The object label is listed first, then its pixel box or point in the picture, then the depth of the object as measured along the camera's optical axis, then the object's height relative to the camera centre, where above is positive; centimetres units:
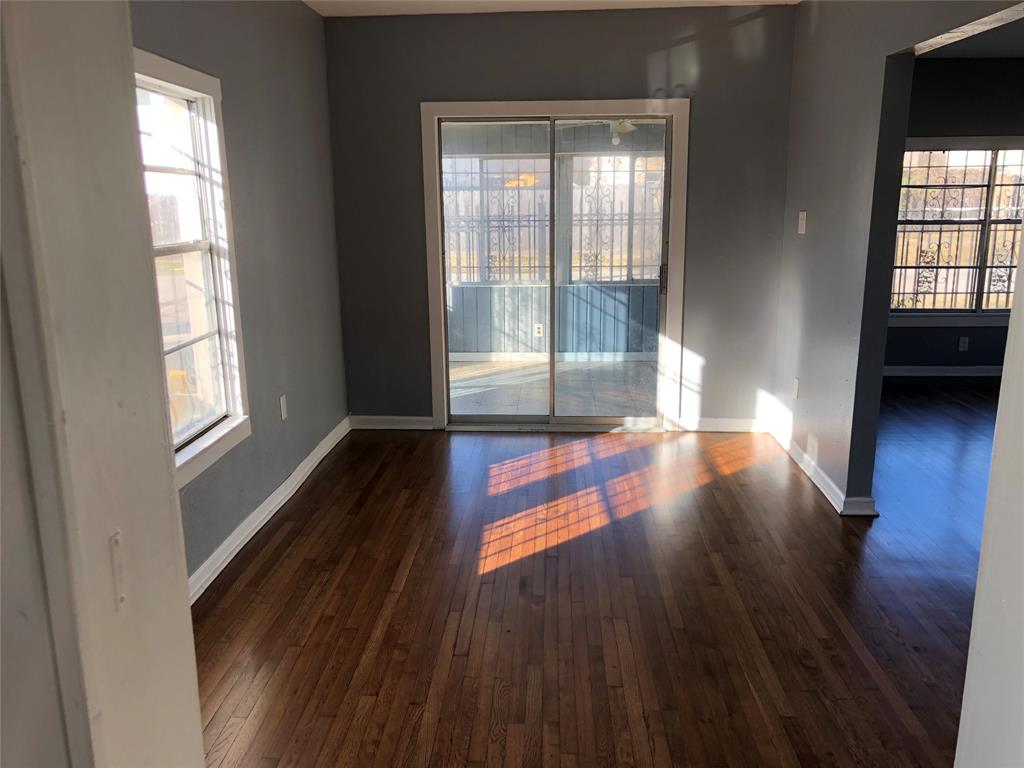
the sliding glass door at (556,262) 493 -18
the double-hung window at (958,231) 655 +2
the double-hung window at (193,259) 293 -9
